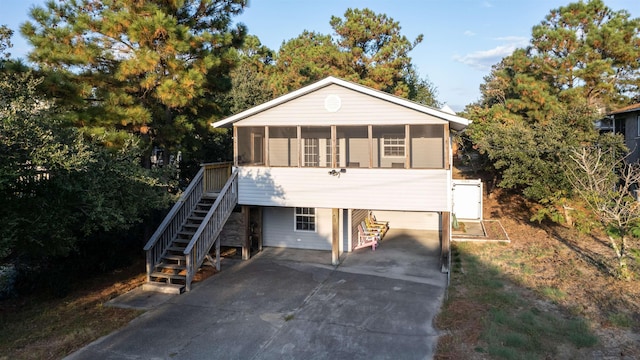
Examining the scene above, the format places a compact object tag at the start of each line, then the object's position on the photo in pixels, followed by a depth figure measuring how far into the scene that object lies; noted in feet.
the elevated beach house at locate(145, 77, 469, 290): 37.35
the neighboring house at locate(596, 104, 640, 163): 65.82
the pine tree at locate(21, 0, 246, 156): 35.58
